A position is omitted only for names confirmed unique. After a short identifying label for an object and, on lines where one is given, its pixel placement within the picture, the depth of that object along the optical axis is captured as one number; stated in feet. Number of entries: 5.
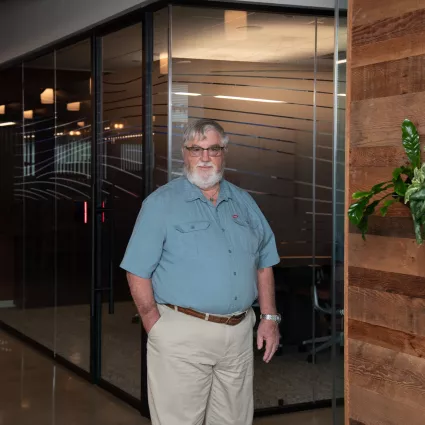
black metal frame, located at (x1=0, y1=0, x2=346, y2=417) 19.11
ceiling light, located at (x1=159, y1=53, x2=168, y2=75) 18.60
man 12.75
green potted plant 10.12
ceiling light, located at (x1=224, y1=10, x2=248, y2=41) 18.80
